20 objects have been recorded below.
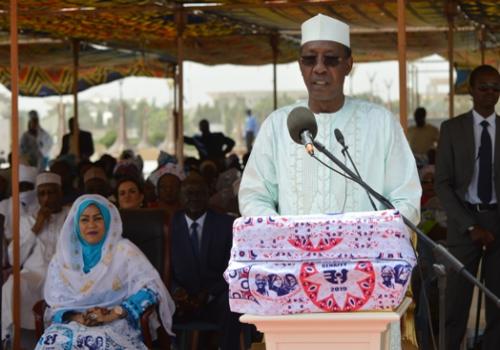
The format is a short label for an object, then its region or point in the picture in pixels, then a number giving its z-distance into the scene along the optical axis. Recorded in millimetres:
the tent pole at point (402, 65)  8685
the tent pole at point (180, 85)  16464
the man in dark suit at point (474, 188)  10819
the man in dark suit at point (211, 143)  25497
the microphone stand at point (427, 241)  5691
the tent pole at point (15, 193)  10311
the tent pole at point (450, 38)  17182
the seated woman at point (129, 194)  14028
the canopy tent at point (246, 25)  14976
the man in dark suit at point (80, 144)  25762
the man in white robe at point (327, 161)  6931
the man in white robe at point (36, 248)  12054
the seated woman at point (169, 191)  14756
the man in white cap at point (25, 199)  14445
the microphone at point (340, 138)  6060
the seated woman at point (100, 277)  10069
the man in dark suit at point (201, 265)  11188
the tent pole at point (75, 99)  22877
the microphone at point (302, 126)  5823
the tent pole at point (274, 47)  24006
